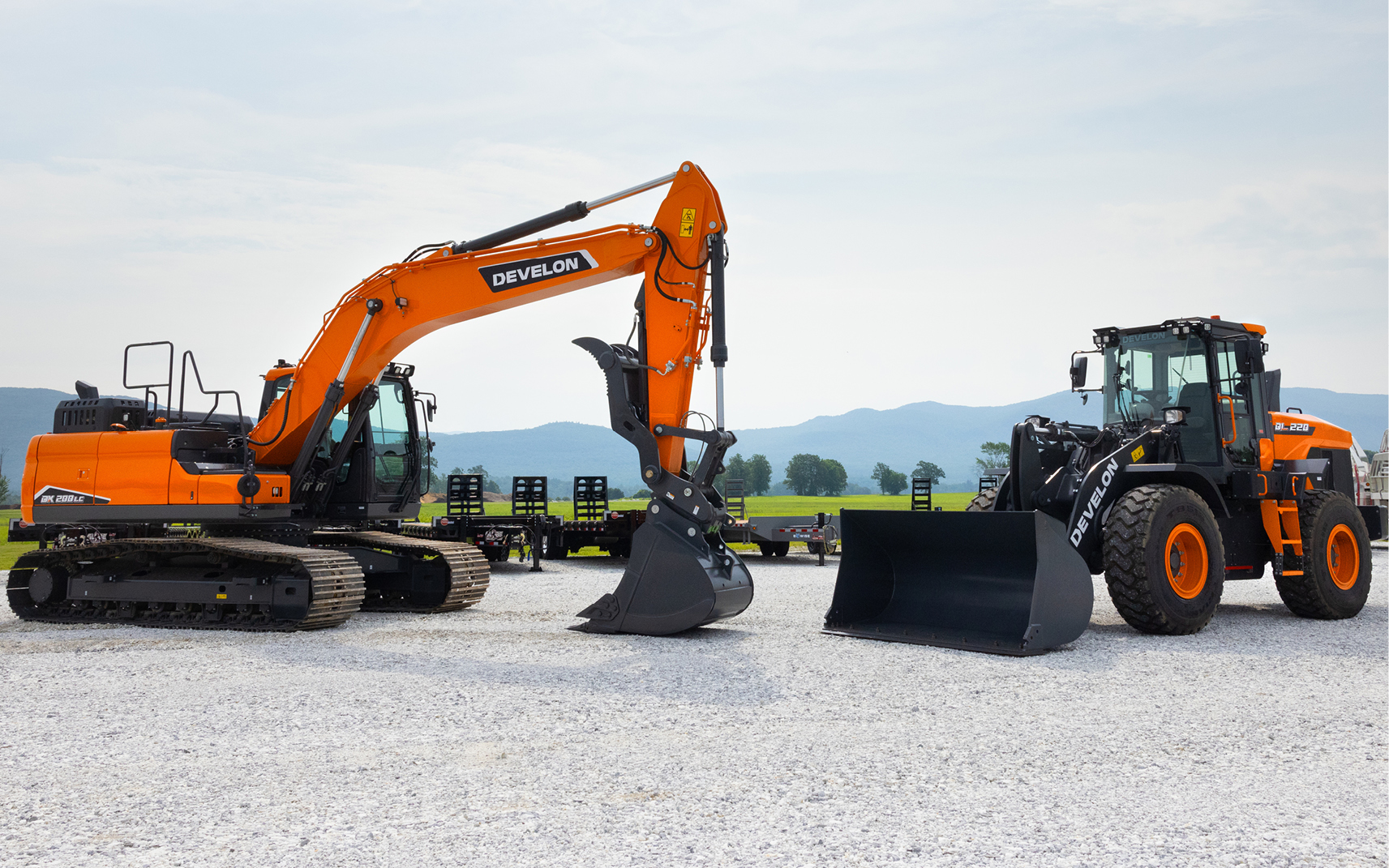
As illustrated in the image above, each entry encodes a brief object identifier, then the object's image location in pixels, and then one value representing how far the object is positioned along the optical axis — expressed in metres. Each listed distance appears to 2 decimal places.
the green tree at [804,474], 114.56
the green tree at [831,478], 114.25
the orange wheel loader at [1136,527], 8.46
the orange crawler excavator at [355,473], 8.72
